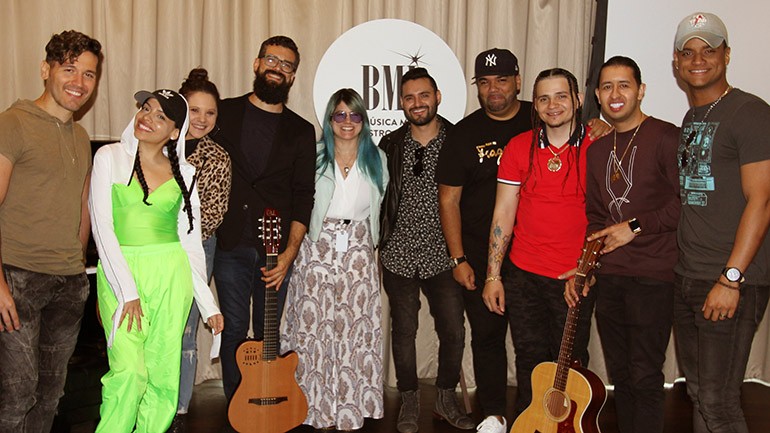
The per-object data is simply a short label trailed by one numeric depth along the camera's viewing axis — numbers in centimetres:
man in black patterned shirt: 392
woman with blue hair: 385
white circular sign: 459
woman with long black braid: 297
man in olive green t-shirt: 291
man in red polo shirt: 346
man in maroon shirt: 318
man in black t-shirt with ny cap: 379
